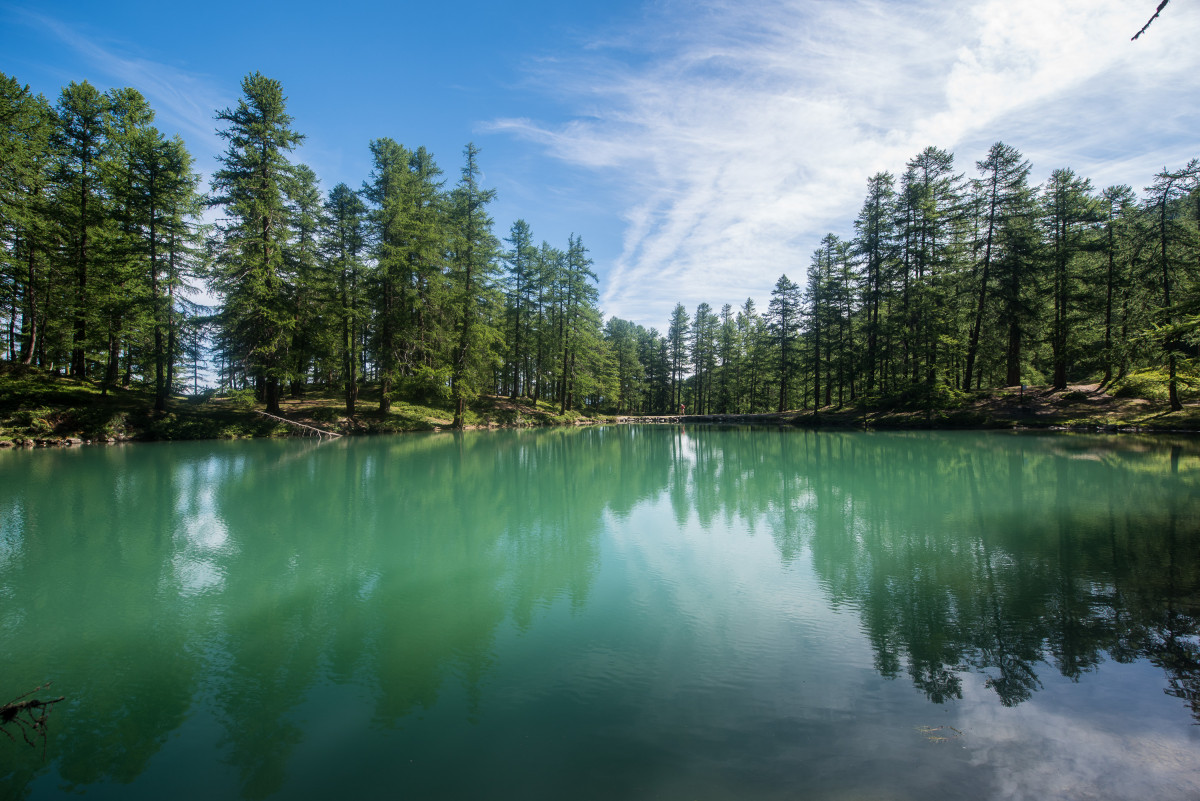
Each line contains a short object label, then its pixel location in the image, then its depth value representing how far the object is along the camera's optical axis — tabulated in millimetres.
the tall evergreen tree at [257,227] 24453
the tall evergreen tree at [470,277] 31406
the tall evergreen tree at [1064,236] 27578
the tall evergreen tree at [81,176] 24734
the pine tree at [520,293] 41375
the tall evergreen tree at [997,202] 28219
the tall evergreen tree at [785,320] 46250
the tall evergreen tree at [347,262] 28766
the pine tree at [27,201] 22781
